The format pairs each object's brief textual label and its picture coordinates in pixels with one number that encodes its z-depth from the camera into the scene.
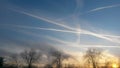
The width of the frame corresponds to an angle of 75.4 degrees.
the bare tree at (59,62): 50.93
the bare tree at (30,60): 50.90
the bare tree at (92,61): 45.17
